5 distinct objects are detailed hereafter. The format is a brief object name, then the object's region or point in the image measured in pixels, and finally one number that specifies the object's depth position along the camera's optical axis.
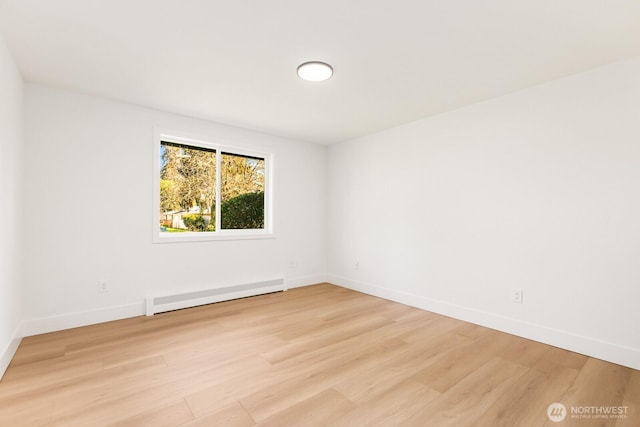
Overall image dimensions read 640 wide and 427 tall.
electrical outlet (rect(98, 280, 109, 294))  3.10
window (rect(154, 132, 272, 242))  3.66
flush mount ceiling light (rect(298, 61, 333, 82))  2.38
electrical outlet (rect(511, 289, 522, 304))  2.85
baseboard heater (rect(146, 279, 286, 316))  3.37
